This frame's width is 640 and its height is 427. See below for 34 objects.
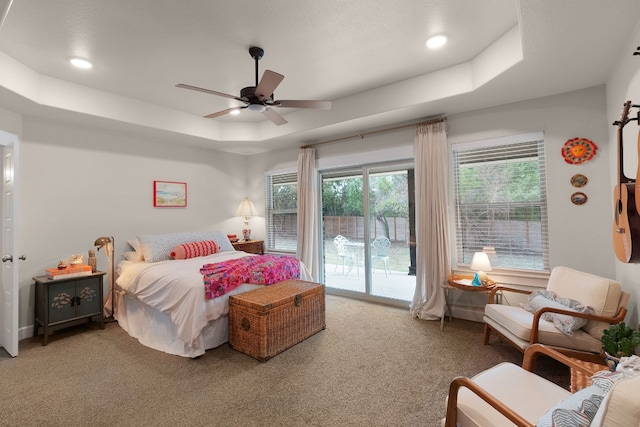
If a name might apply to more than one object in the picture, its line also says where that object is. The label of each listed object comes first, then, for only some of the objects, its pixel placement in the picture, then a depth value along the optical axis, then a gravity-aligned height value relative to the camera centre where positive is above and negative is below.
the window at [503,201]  3.28 +0.18
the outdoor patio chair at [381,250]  4.45 -0.49
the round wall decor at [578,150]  2.94 +0.66
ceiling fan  2.45 +1.06
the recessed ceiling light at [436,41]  2.59 +1.58
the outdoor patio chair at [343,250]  4.83 -0.52
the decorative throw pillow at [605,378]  1.12 -0.64
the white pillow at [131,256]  3.99 -0.49
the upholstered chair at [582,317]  2.21 -0.85
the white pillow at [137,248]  3.95 -0.38
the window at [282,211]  5.44 +0.15
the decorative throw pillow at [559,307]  2.26 -0.76
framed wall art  4.56 +0.42
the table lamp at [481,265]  3.22 -0.52
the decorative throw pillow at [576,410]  1.02 -0.70
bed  2.74 -0.83
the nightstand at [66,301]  3.15 -0.89
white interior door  2.79 -0.24
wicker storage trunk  2.68 -0.96
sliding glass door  4.28 -0.20
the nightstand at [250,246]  5.22 -0.48
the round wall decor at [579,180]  2.97 +0.36
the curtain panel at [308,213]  4.87 +0.10
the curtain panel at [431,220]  3.65 -0.03
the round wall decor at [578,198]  2.99 +0.18
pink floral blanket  2.85 -0.58
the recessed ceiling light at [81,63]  2.83 +1.55
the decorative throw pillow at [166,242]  3.91 -0.31
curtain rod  3.75 +1.24
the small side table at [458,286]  3.14 -0.75
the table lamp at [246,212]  5.59 +0.14
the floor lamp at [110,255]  3.79 -0.45
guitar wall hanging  1.80 +0.01
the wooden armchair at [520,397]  0.88 -0.91
